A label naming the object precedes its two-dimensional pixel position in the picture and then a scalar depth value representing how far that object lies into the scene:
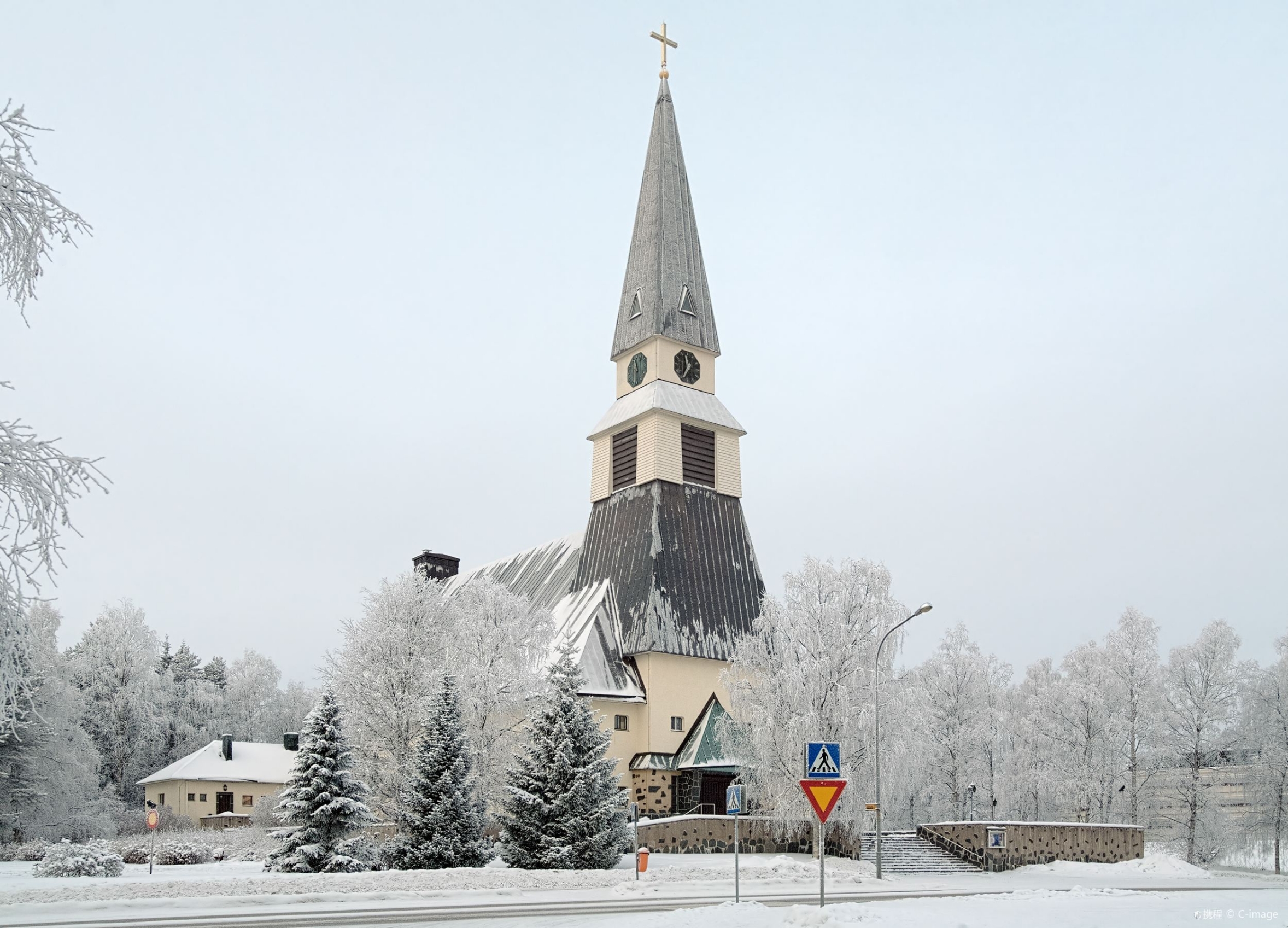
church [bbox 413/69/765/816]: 40.84
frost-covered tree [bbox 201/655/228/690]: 83.81
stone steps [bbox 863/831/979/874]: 33.12
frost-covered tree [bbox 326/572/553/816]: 30.67
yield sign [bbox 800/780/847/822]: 13.37
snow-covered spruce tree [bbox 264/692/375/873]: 23.62
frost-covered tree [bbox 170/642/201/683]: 72.94
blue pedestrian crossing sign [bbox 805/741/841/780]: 13.89
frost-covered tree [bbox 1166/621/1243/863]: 41.59
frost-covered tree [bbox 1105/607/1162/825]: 43.22
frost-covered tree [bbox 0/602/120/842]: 35.81
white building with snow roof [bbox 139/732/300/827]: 54.78
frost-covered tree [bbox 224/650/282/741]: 71.62
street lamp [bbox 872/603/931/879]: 26.97
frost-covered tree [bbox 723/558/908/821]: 31.86
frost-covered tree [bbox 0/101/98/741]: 8.00
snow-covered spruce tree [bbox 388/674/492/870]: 24.92
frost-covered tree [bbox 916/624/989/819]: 49.47
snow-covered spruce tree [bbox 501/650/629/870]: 25.73
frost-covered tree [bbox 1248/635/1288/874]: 39.41
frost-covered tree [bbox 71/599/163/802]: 58.25
